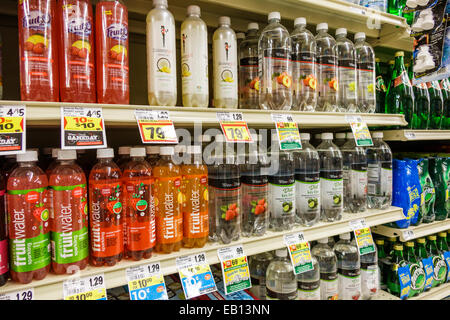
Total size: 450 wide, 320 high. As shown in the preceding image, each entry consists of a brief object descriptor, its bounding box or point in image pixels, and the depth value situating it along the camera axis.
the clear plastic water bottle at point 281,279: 1.34
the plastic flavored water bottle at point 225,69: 1.17
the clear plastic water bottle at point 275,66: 1.29
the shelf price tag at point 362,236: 1.46
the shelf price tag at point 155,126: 0.91
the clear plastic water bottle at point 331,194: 1.47
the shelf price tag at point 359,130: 1.41
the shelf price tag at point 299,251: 1.25
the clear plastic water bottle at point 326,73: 1.49
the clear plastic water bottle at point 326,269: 1.49
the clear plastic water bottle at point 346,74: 1.54
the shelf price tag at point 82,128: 0.80
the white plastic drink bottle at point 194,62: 1.09
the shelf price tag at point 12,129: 0.74
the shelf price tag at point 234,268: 1.10
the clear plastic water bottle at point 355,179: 1.63
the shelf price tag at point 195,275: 1.00
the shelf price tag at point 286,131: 1.19
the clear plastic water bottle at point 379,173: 1.73
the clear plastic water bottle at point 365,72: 1.61
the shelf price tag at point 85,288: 0.86
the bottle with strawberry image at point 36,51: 0.81
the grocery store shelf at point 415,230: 1.77
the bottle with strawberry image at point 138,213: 0.99
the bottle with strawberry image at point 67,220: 0.89
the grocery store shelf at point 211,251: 0.84
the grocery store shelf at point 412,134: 1.73
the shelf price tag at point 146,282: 0.93
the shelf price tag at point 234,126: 1.06
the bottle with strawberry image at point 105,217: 0.94
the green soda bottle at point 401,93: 1.90
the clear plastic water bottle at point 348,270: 1.56
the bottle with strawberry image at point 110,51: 0.92
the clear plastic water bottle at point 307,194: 1.40
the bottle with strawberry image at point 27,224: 0.84
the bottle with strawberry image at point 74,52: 0.87
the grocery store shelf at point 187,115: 0.80
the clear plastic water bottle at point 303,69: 1.39
